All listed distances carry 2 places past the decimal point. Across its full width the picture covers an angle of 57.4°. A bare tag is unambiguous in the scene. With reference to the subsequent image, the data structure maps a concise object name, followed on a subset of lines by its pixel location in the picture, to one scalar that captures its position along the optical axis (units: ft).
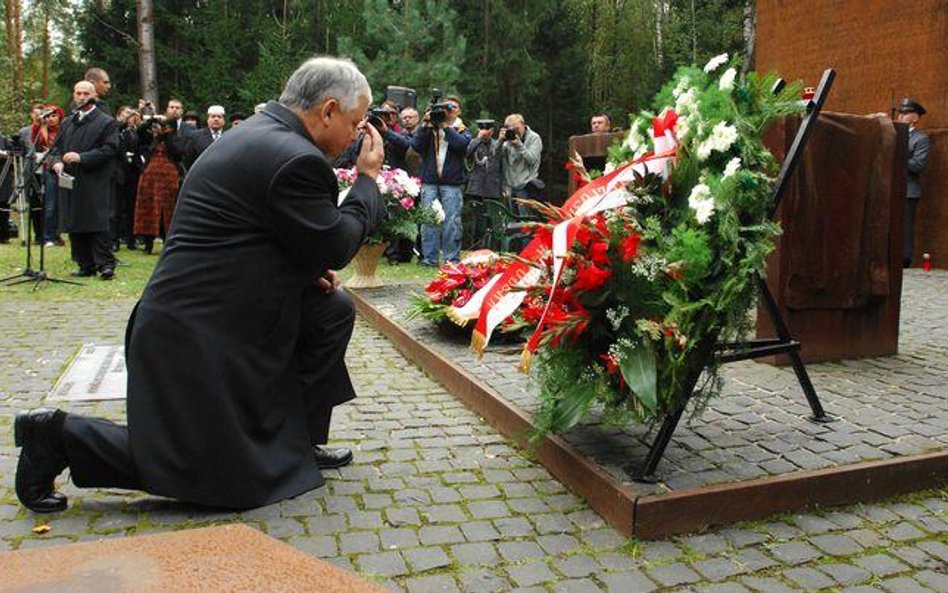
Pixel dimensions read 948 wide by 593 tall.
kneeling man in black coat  10.63
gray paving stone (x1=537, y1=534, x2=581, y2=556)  10.12
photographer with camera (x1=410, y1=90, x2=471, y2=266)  36.52
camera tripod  30.91
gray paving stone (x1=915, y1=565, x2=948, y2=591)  9.29
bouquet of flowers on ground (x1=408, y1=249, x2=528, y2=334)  21.25
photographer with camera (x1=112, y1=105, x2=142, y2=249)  40.24
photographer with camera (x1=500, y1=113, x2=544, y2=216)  38.58
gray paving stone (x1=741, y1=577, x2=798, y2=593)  9.18
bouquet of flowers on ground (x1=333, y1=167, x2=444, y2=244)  29.55
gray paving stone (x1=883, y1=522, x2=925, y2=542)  10.50
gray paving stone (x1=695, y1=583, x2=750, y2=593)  9.16
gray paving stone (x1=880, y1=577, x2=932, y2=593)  9.20
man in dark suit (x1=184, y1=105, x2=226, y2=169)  40.78
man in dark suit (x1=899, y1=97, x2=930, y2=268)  33.40
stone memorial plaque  16.57
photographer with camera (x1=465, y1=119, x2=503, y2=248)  39.06
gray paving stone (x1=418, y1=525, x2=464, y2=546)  10.37
